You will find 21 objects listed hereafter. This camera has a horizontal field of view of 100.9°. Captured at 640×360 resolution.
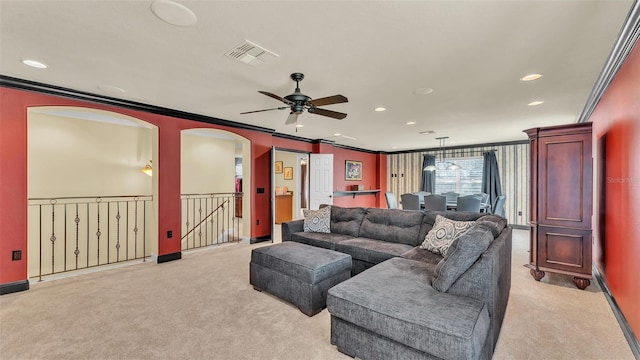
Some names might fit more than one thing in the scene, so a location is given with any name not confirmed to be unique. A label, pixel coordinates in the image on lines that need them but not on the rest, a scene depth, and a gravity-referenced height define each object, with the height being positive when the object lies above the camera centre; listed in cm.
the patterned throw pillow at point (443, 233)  282 -59
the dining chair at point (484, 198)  622 -42
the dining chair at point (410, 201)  590 -49
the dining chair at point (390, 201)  675 -53
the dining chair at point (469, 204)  510 -46
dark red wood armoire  311 -25
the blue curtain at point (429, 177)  874 +9
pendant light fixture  707 +109
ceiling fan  271 +84
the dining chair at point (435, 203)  537 -46
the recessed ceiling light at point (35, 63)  258 +115
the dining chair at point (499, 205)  575 -53
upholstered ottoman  255 -97
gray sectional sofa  154 -82
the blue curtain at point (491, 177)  748 +10
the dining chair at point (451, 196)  684 -41
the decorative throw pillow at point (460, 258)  188 -56
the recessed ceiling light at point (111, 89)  324 +114
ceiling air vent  226 +114
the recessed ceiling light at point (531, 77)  286 +114
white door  693 +5
